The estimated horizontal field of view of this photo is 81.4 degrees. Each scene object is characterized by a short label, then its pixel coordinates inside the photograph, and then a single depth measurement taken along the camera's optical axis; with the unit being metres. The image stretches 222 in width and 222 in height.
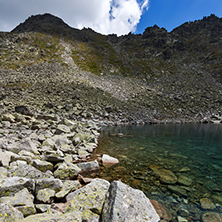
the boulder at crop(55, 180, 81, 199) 4.75
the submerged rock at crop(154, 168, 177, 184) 7.27
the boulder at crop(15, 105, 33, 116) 21.04
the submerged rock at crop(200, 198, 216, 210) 5.30
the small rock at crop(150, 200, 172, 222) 4.67
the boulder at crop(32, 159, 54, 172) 6.52
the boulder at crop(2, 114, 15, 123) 14.84
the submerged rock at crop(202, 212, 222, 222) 4.62
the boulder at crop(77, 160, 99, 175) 8.07
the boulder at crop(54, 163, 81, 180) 6.51
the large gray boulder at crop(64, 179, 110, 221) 3.93
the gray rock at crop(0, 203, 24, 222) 2.94
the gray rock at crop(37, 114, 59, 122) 21.22
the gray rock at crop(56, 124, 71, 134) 15.14
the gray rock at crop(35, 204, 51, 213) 3.91
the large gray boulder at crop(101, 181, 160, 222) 3.57
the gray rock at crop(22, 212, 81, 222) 3.08
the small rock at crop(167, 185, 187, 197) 6.22
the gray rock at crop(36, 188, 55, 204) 4.32
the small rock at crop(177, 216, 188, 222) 4.64
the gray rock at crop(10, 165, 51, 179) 5.27
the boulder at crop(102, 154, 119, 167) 9.62
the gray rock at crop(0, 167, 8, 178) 4.85
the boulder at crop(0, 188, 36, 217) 3.55
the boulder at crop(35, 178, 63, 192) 4.69
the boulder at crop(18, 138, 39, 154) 8.21
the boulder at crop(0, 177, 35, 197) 3.96
